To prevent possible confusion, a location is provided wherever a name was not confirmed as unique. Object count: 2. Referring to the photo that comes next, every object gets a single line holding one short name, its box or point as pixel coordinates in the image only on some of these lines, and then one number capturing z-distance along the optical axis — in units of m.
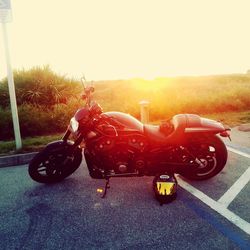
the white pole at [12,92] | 6.13
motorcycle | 4.17
